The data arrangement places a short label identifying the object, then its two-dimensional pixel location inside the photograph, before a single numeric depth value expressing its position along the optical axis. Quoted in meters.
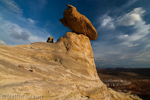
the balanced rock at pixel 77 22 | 8.01
